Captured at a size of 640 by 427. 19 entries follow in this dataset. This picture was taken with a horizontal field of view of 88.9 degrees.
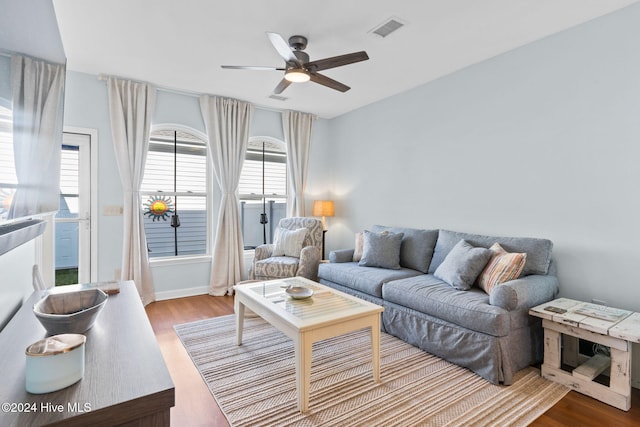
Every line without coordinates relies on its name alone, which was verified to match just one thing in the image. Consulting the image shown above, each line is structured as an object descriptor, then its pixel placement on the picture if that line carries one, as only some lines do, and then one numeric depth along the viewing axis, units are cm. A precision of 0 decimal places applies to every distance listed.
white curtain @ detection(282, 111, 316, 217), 513
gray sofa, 225
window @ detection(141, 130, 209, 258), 429
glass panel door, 369
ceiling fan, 253
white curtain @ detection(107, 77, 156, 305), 380
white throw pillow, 429
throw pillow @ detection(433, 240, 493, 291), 273
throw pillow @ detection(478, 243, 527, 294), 255
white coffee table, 191
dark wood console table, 73
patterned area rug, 188
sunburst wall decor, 430
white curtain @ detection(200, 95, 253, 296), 442
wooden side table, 197
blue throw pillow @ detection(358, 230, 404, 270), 360
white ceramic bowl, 242
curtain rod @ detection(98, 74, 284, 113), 412
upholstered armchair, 396
